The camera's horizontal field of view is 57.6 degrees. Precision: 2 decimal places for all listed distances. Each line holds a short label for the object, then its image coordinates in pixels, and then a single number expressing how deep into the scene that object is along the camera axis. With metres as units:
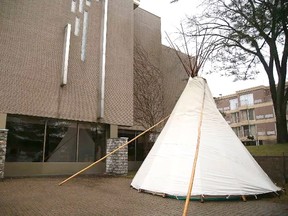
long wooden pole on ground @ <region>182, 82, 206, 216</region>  4.03
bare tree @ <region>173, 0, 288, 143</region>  11.58
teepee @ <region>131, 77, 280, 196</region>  6.63
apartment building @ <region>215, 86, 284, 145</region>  40.22
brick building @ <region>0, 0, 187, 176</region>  11.19
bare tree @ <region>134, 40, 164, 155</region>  17.86
